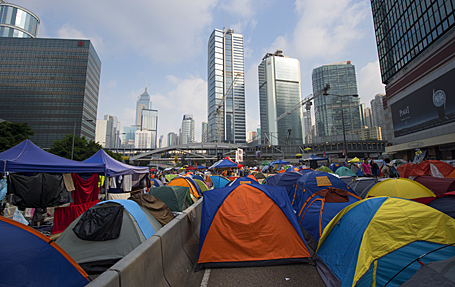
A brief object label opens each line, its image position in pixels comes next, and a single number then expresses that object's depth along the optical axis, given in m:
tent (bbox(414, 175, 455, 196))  5.88
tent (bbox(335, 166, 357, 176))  17.59
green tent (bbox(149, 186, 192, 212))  8.49
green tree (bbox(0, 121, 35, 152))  29.27
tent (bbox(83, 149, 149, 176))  9.53
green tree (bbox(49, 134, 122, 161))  40.16
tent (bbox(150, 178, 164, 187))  17.02
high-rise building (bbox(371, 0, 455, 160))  30.67
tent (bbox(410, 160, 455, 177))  10.47
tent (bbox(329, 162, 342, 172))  21.87
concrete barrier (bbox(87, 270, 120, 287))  2.23
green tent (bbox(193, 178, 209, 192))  12.59
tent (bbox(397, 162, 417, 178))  12.71
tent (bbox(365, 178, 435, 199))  5.43
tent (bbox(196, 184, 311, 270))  4.44
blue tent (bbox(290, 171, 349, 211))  7.91
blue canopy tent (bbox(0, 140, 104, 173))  6.63
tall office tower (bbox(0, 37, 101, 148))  82.25
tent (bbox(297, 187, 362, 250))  5.46
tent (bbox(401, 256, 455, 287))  1.84
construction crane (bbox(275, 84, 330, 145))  88.49
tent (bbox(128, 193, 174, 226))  6.07
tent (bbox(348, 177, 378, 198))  7.67
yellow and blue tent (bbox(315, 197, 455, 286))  2.89
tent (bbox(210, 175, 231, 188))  15.66
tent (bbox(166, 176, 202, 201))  11.05
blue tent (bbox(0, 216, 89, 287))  2.15
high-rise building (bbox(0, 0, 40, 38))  117.94
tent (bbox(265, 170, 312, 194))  11.69
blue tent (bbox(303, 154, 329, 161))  24.74
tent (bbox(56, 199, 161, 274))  4.28
